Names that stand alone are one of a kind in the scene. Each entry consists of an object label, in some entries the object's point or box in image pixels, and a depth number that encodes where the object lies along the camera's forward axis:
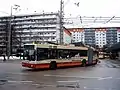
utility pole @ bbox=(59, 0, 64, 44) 40.75
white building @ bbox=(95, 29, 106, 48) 135.48
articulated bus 25.81
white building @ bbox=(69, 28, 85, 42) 124.31
